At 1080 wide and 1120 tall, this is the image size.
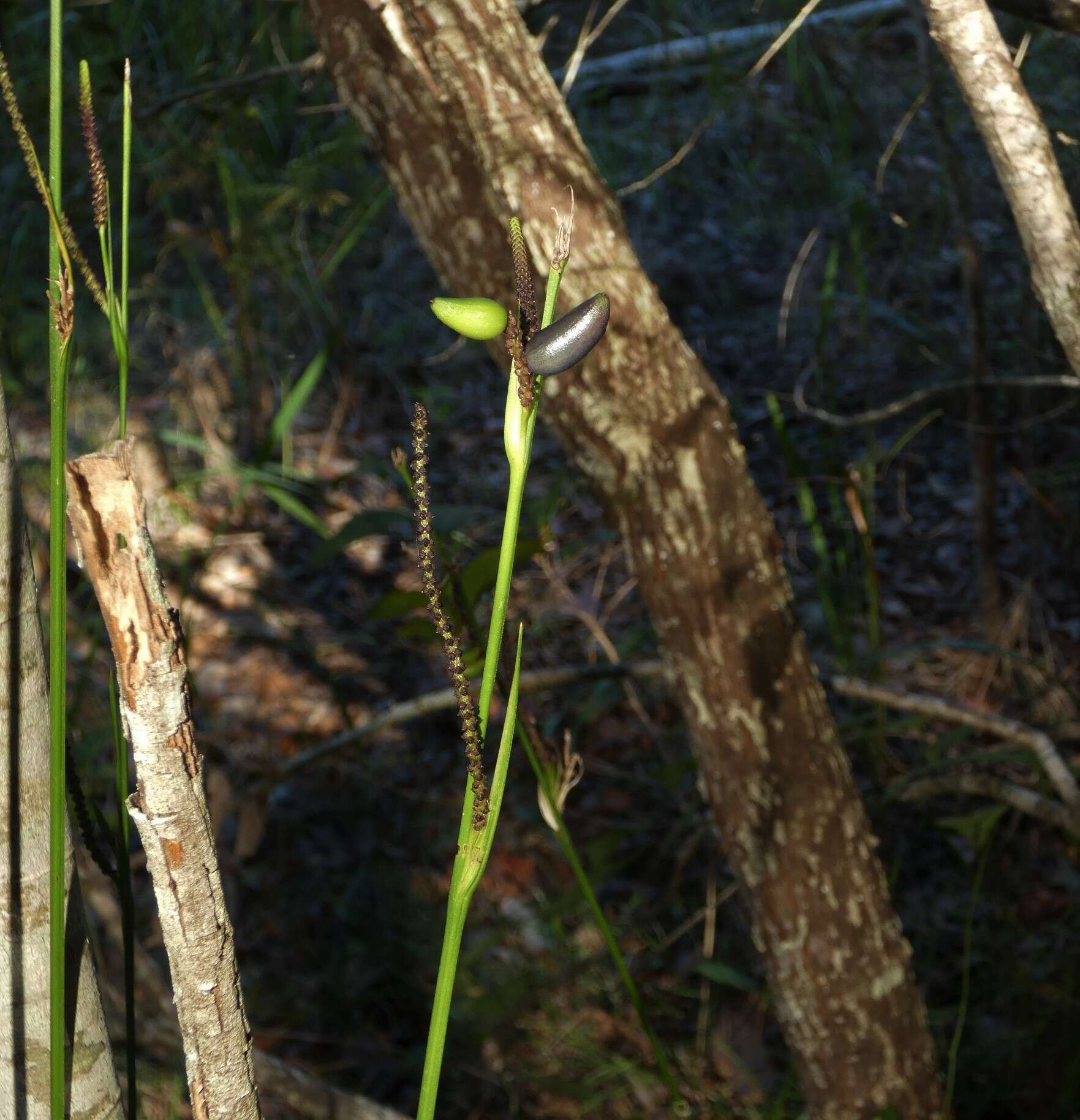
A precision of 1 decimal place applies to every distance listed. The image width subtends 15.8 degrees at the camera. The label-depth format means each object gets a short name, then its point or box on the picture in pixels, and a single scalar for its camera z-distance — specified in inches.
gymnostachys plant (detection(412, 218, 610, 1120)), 27.0
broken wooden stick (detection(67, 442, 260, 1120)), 27.2
